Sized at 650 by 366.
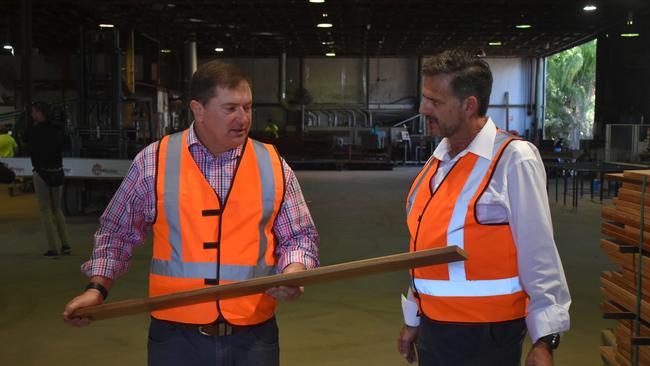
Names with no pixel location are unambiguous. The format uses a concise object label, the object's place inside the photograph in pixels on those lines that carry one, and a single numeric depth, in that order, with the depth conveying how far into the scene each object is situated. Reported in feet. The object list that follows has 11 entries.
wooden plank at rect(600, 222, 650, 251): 12.23
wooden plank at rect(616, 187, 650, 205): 12.36
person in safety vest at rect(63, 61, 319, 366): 8.20
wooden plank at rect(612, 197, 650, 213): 12.08
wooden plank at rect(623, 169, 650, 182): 11.93
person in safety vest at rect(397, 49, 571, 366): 7.66
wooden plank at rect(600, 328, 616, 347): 14.71
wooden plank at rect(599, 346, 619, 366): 13.79
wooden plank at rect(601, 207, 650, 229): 12.39
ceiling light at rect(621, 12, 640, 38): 74.33
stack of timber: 12.11
